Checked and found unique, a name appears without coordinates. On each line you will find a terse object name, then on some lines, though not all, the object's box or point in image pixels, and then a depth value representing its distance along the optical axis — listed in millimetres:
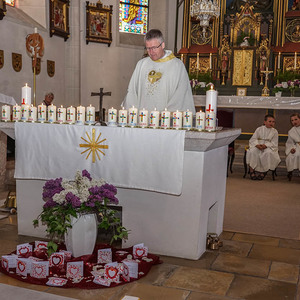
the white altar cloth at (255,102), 10484
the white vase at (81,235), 3670
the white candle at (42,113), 4344
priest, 4570
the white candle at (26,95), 4562
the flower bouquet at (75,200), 3521
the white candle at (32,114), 4383
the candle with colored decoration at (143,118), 3938
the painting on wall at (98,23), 12570
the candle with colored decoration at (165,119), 3895
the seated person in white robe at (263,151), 8805
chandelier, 9328
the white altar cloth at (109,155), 3820
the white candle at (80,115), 4207
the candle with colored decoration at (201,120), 3850
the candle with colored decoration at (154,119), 3918
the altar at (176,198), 3902
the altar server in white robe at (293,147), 8656
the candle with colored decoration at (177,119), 3881
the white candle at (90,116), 4227
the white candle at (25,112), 4383
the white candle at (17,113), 4414
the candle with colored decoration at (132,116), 3996
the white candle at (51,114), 4324
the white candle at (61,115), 4281
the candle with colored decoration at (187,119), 3910
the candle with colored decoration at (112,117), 4102
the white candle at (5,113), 4512
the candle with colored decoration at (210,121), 3824
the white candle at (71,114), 4250
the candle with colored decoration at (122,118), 4031
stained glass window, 14172
